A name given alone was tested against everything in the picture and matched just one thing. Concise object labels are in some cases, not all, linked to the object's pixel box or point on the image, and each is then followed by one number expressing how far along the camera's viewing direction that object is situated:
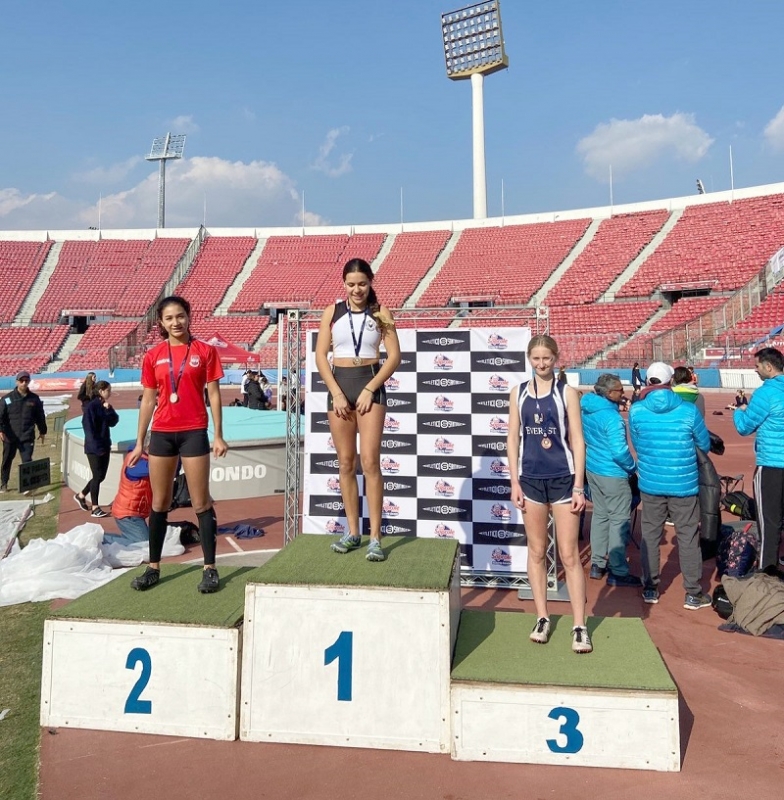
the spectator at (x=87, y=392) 7.81
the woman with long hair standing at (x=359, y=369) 3.81
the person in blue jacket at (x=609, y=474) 5.45
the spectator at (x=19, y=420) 9.41
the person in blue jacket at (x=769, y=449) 4.84
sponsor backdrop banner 5.61
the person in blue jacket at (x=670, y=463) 4.80
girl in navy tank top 3.49
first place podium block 3.10
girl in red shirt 3.81
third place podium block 2.91
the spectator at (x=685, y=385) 6.02
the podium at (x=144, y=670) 3.23
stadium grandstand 30.67
